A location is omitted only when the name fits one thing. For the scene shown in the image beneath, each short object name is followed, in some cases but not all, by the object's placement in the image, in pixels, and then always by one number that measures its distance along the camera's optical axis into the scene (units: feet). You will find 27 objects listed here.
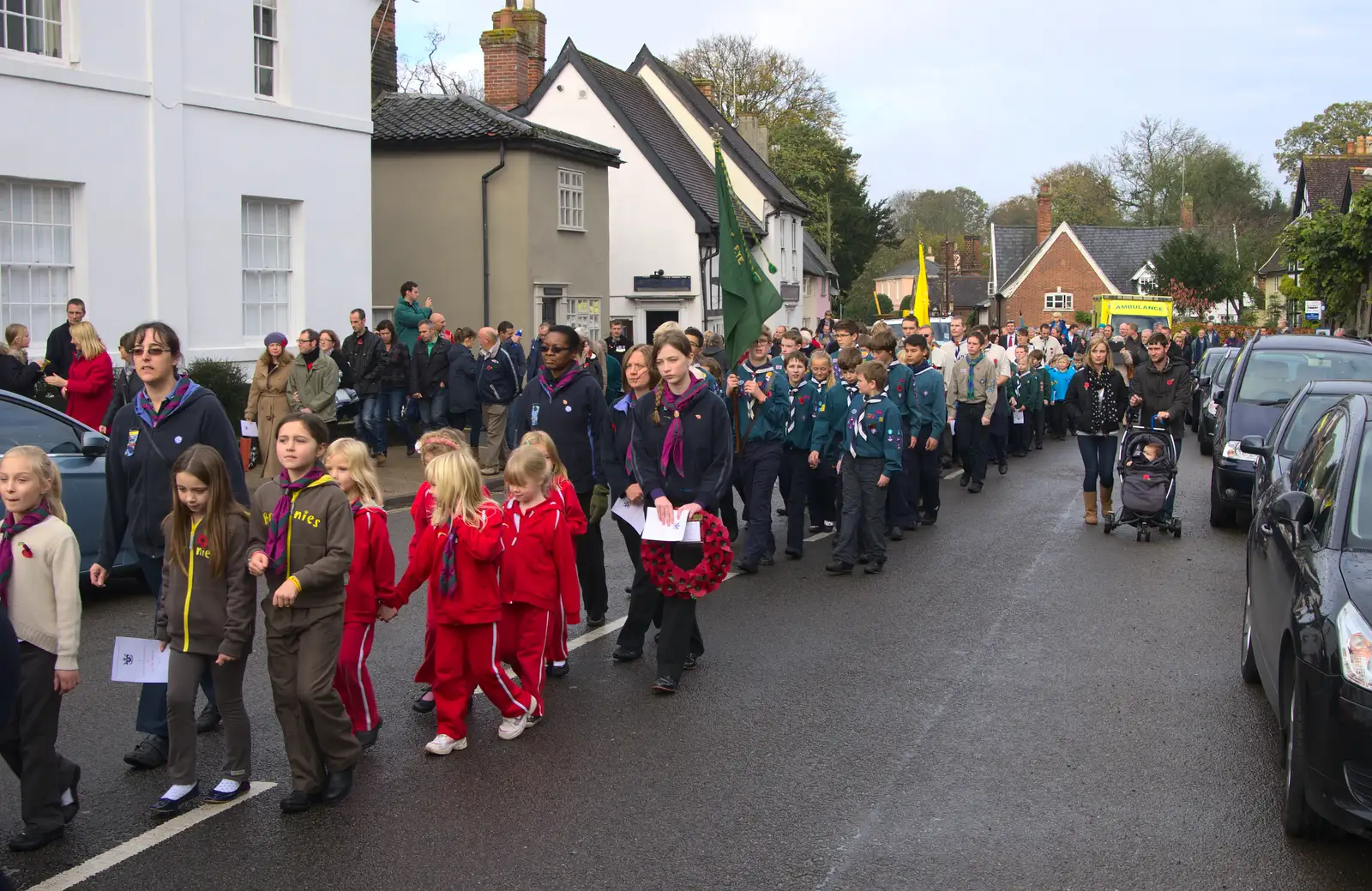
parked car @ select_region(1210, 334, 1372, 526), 41.88
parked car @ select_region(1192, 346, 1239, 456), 64.77
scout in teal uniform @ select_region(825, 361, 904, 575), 35.35
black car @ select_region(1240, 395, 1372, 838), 15.80
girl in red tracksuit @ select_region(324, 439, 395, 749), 19.71
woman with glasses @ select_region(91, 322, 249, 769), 20.15
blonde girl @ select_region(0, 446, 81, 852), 16.70
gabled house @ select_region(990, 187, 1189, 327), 257.34
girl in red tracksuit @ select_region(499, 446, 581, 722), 22.18
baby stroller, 40.93
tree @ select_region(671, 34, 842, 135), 201.98
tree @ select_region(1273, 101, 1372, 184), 278.67
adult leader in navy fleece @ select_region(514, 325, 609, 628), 27.45
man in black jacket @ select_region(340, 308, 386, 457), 57.52
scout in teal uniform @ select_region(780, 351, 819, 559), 37.76
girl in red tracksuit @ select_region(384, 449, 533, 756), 20.71
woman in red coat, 41.93
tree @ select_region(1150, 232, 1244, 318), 212.23
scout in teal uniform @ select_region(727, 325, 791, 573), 35.35
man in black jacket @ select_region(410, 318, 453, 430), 58.23
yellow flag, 80.23
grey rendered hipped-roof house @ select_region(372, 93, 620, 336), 86.28
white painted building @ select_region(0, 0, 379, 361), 53.36
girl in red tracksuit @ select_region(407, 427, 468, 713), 22.04
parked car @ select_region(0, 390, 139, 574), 30.66
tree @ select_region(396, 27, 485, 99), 191.93
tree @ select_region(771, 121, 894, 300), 199.82
